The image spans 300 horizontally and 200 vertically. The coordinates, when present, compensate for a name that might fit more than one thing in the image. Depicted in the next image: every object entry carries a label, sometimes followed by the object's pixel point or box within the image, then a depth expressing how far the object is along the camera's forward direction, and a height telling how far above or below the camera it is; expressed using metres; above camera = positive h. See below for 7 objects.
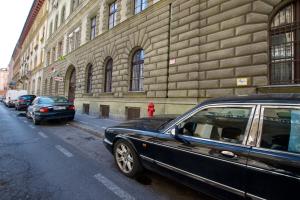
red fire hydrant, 8.27 -0.18
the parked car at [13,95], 25.17 +0.84
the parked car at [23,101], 19.31 +0.05
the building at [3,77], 100.94 +12.45
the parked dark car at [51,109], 9.74 -0.33
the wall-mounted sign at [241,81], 6.60 +0.87
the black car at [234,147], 1.93 -0.49
